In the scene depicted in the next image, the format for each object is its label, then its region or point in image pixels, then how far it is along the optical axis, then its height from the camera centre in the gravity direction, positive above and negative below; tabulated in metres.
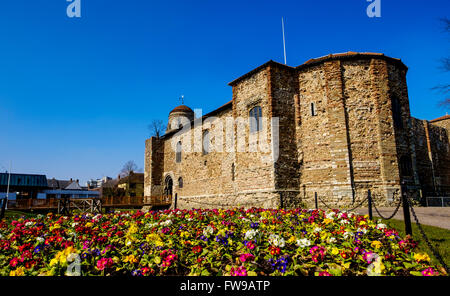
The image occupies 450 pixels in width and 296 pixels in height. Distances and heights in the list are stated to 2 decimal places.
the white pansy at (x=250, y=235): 4.11 -0.74
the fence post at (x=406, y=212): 5.16 -0.53
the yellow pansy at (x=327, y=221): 5.28 -0.69
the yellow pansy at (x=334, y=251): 3.41 -0.85
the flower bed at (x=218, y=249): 3.27 -0.90
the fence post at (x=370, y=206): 7.36 -0.58
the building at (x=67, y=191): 40.13 +0.08
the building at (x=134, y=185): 44.22 +0.94
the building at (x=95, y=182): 74.39 +2.70
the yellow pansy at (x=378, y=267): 2.90 -0.92
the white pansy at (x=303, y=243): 3.86 -0.83
